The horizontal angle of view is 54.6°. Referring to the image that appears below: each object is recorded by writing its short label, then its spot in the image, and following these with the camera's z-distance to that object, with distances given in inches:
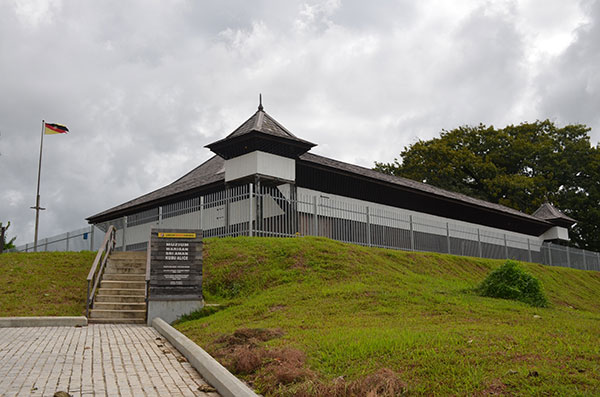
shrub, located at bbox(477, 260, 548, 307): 563.2
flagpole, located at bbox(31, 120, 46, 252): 1531.7
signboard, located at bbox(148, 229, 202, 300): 554.6
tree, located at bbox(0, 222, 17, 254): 905.5
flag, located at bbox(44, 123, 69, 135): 1513.5
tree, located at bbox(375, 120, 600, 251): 1939.0
